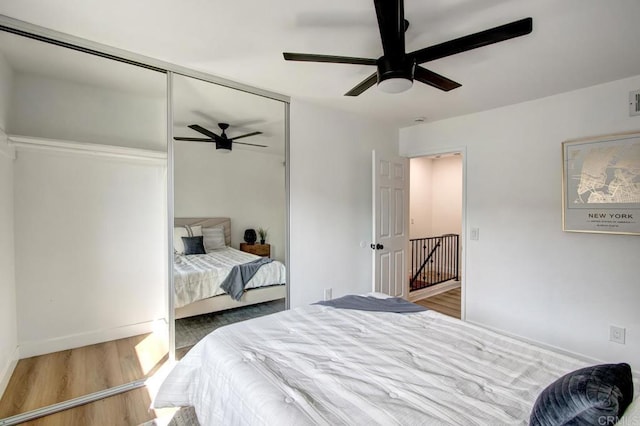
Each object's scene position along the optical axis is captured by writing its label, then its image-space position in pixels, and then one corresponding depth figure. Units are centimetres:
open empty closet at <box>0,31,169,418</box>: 208
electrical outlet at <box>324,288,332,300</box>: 339
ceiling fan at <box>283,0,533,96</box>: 141
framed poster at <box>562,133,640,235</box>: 249
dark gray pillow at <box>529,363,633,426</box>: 80
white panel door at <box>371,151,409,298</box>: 360
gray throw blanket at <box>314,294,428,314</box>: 206
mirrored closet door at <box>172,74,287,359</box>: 251
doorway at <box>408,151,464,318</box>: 585
